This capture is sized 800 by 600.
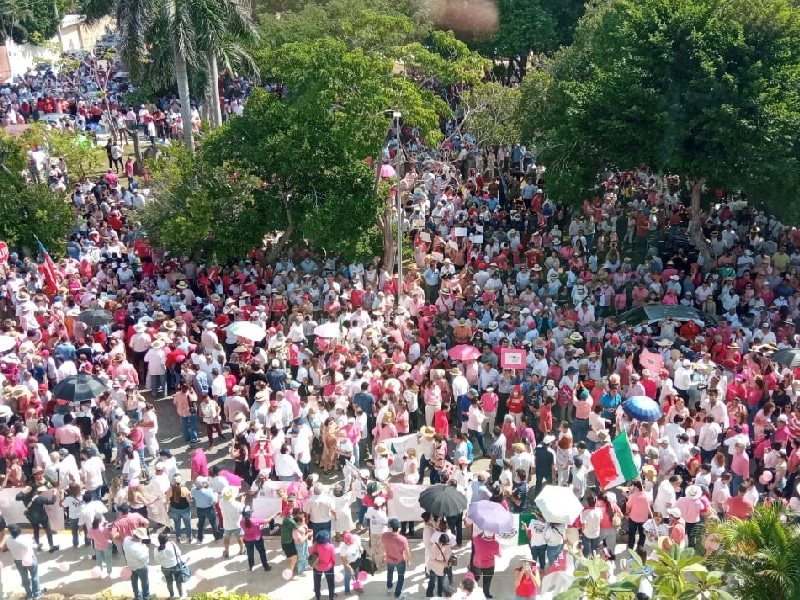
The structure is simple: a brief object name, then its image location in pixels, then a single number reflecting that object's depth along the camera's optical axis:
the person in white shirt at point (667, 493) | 13.02
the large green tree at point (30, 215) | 24.55
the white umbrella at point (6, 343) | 17.86
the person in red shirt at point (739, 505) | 12.99
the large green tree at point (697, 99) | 21.41
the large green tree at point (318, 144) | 21.47
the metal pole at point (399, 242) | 20.45
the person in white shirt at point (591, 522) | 12.71
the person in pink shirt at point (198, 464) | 14.23
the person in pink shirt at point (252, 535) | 13.21
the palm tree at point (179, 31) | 24.92
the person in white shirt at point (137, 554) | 12.42
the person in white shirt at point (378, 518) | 12.84
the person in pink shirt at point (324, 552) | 12.31
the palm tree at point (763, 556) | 9.29
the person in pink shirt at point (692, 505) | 12.79
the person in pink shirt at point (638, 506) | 13.10
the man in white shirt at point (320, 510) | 12.90
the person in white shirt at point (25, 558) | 12.76
